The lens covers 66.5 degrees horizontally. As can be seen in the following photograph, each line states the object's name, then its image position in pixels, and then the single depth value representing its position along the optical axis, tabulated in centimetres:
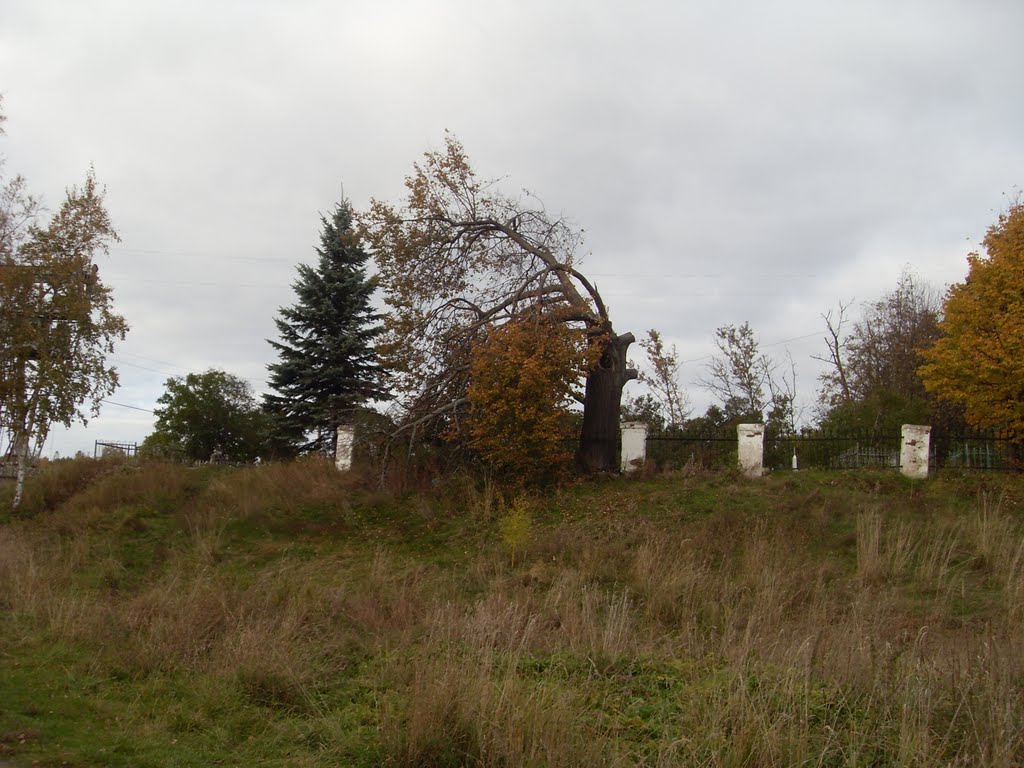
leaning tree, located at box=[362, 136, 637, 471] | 1855
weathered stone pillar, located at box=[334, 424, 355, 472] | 1980
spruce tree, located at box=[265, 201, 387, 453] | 2852
